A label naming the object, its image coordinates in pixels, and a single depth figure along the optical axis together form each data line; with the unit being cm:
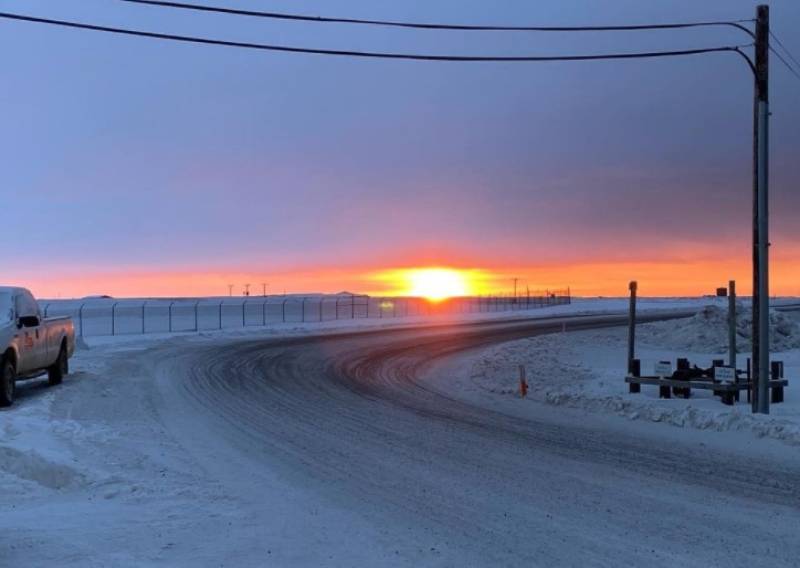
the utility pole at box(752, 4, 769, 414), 1356
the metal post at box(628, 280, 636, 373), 1730
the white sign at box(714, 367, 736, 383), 1448
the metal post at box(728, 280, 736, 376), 1683
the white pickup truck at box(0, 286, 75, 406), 1477
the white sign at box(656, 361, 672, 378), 1587
